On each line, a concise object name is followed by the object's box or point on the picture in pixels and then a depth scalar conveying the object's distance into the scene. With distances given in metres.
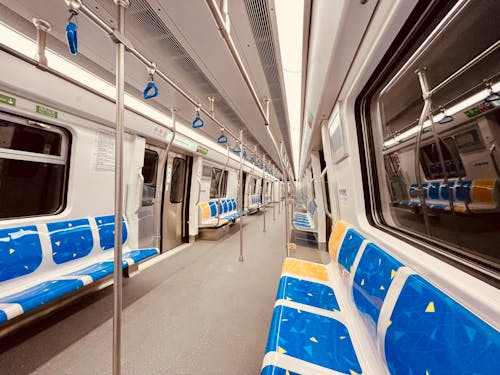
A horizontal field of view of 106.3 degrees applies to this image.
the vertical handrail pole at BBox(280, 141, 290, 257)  2.52
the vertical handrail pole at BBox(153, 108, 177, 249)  3.51
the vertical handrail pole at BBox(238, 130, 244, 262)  3.07
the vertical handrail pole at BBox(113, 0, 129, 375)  0.85
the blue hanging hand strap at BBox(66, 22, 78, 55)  0.82
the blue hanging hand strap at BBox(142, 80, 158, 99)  1.23
